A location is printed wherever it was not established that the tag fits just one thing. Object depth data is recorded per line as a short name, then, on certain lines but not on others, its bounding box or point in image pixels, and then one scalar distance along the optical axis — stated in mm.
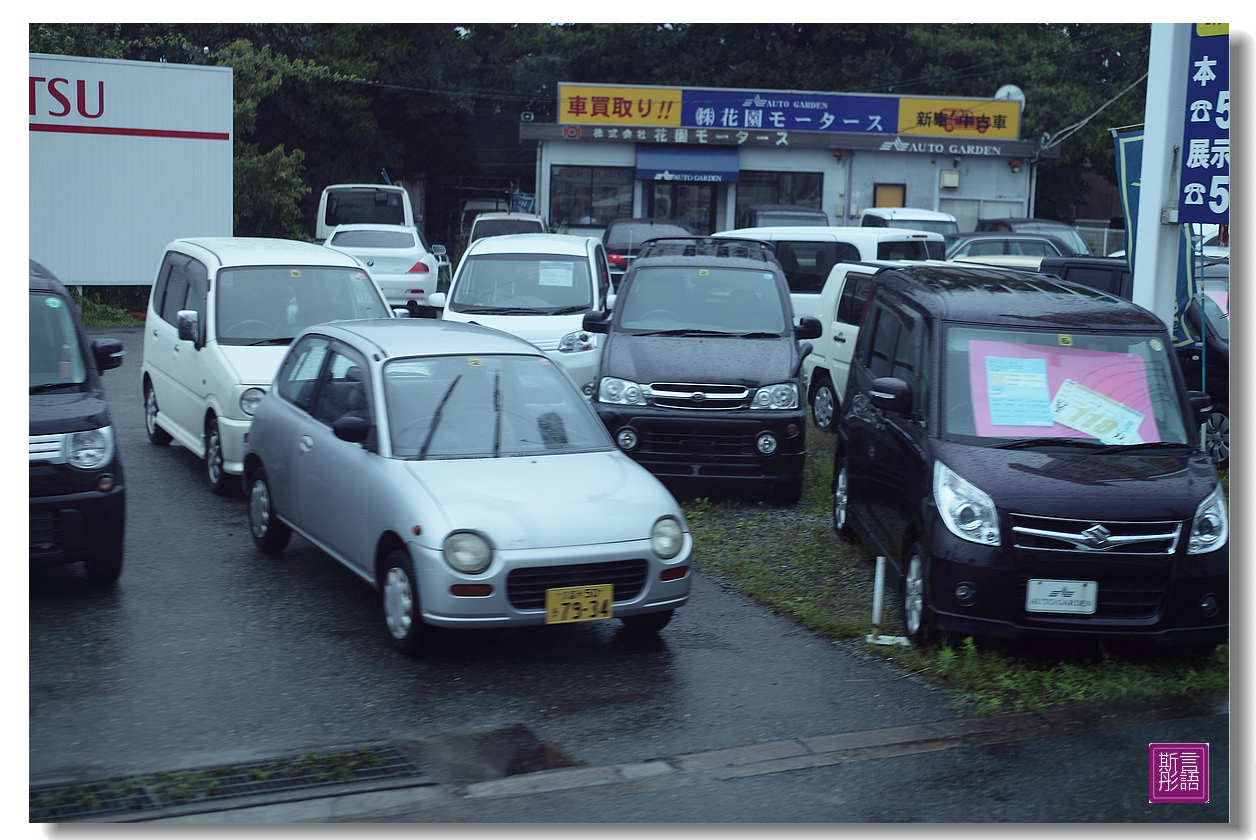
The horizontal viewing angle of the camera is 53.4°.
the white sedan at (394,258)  20469
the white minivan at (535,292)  11945
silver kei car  5812
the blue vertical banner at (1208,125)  8047
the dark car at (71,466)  6289
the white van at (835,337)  12000
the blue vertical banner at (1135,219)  9484
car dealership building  31469
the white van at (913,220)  24469
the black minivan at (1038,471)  5945
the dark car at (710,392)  9375
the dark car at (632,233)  23797
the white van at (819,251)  15938
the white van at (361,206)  27297
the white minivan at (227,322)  9094
